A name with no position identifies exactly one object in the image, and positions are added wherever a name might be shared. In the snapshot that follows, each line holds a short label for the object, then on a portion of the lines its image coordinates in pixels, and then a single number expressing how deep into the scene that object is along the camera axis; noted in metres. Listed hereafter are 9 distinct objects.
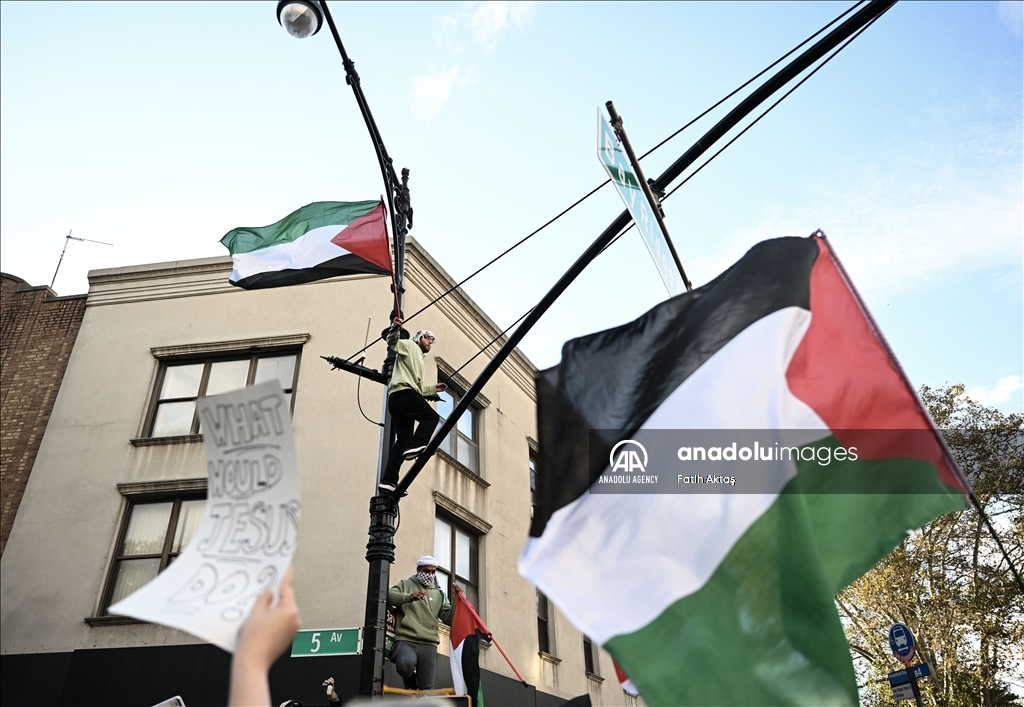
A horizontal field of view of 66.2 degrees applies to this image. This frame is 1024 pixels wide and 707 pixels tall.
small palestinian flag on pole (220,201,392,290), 8.97
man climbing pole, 7.63
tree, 20.34
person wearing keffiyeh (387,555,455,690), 8.91
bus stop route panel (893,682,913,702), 11.63
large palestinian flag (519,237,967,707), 3.08
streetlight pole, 6.49
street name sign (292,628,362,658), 9.95
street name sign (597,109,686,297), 5.06
